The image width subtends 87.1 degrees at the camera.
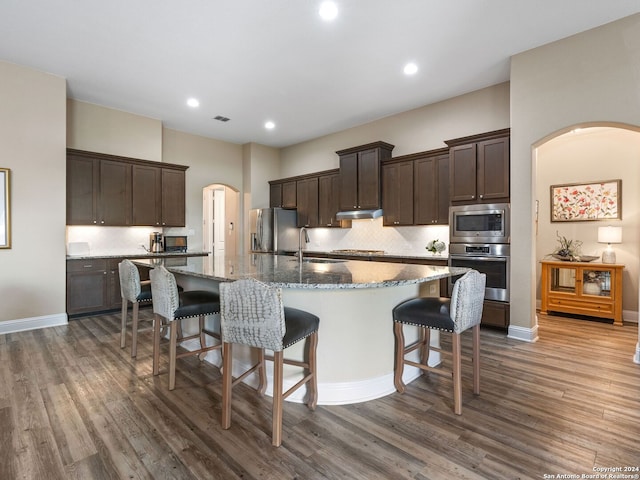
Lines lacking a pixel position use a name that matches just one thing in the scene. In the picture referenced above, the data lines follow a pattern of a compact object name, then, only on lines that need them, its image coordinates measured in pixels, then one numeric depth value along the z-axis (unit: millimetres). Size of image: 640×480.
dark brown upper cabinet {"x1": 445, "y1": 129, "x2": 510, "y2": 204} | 4020
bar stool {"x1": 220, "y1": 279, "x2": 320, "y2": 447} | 1854
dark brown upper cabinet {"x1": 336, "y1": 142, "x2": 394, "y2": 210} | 5473
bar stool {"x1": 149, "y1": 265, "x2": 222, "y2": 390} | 2520
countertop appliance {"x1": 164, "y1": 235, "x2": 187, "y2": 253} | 5938
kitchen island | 2357
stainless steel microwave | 3967
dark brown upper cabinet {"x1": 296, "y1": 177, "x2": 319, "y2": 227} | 6629
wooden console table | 4520
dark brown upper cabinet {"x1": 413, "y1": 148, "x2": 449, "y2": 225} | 4777
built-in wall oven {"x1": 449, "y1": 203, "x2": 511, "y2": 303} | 3965
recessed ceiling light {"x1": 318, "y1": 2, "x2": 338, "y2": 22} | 2963
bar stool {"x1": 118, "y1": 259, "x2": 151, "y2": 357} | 3160
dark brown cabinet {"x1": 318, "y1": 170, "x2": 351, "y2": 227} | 6246
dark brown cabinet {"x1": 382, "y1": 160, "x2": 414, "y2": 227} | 5160
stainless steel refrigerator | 6805
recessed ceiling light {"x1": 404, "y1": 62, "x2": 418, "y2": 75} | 4004
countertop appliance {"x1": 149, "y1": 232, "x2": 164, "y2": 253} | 5742
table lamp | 4617
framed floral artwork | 4785
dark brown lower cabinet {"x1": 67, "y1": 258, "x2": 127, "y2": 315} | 4621
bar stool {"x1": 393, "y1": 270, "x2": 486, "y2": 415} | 2199
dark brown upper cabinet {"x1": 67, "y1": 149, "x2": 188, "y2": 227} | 4887
